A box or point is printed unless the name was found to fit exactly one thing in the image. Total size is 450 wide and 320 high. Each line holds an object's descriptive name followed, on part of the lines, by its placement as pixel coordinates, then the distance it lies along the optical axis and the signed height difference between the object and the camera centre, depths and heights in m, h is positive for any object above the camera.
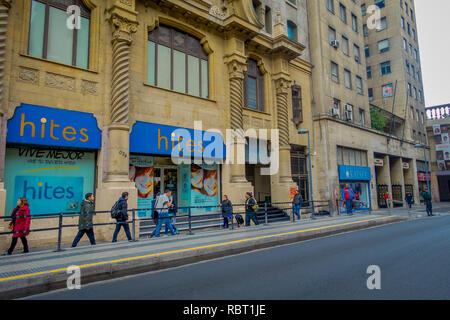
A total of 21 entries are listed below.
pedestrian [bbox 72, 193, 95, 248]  8.94 -0.59
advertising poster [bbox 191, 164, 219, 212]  15.22 +0.54
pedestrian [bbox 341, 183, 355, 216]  19.33 -0.30
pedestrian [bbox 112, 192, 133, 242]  9.76 -0.54
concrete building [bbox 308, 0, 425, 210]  22.38 +5.64
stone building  10.32 +4.24
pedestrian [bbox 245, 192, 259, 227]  13.75 -0.59
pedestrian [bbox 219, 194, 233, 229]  13.33 -0.50
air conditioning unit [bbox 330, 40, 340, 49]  24.77 +12.08
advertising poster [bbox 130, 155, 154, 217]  13.33 +0.86
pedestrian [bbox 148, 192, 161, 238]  11.19 -0.70
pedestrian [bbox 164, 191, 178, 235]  11.44 -0.62
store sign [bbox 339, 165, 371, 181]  22.83 +1.62
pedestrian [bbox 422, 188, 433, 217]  19.12 -0.44
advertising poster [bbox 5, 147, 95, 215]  10.05 +0.75
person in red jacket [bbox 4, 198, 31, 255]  8.30 -0.61
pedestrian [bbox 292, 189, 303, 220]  16.94 -0.32
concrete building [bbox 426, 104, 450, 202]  39.53 +5.30
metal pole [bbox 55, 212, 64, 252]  8.37 -1.21
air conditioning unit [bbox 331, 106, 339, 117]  22.58 +6.01
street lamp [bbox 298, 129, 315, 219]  18.99 +1.61
